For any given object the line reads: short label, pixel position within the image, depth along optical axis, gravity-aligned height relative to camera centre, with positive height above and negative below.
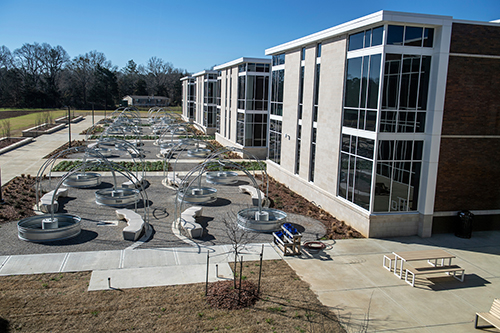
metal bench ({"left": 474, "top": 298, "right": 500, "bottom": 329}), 9.81 -5.30
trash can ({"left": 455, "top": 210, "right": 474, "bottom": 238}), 16.80 -5.00
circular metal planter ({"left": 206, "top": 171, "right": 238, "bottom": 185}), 26.41 -5.19
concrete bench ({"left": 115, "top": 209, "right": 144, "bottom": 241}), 15.53 -5.18
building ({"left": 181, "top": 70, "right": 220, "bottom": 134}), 54.62 +0.00
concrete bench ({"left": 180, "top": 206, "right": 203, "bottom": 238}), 16.00 -5.20
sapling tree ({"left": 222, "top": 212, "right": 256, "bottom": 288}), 15.18 -5.56
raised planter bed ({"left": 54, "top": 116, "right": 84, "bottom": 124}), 63.59 -3.82
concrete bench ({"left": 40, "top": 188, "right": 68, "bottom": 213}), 18.72 -5.10
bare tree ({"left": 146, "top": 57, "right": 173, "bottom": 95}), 123.67 +7.06
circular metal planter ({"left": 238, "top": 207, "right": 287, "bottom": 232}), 17.27 -5.32
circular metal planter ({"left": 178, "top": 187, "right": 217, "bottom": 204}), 21.11 -5.15
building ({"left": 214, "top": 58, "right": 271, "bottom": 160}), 36.25 -0.20
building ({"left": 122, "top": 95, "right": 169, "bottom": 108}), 113.06 -0.49
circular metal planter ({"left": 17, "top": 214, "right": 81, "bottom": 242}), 15.09 -5.18
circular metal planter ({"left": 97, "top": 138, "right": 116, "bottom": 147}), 43.27 -5.05
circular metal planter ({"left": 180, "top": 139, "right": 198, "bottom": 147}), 31.27 -3.64
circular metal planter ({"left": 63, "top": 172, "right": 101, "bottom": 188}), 23.44 -5.00
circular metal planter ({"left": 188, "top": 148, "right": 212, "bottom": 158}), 36.81 -4.95
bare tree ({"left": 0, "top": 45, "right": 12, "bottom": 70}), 107.24 +9.96
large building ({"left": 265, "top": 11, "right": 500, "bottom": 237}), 16.00 -0.76
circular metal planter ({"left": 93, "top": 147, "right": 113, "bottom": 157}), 35.73 -4.90
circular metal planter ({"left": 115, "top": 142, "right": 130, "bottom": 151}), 37.53 -4.63
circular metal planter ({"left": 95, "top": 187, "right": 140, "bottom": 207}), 20.06 -5.11
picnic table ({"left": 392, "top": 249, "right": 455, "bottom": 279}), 13.23 -5.12
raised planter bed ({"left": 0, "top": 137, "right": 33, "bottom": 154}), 36.31 -4.68
